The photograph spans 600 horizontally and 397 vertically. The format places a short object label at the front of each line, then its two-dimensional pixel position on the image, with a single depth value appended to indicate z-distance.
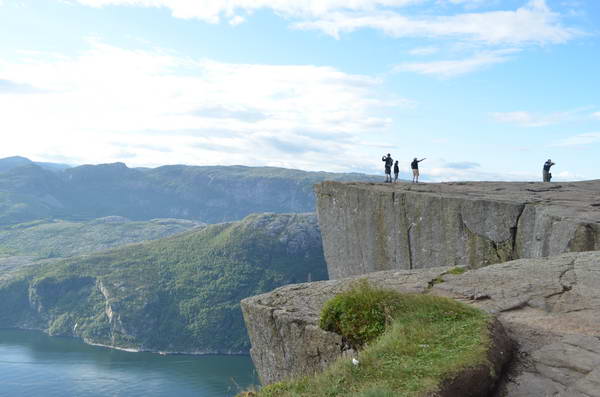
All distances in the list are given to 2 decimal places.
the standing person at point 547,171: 26.28
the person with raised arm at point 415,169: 25.42
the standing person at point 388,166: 25.47
